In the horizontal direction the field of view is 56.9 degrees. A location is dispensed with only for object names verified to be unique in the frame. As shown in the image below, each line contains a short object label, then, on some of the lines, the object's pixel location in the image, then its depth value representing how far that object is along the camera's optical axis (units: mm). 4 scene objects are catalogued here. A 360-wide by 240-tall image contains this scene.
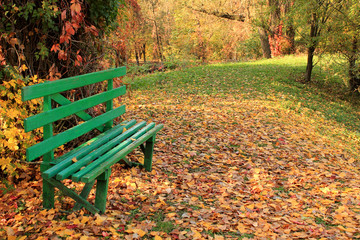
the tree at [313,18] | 11422
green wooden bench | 2750
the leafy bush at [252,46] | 27156
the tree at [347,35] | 11211
